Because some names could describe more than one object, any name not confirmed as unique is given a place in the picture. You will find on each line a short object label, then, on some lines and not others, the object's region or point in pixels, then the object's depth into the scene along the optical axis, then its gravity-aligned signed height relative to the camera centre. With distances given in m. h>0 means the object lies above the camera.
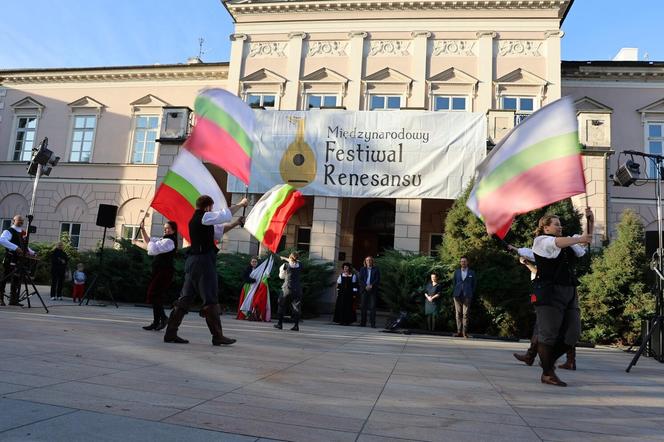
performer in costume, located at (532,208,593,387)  5.75 +0.10
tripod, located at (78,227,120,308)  14.70 -0.50
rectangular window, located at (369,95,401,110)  24.02 +9.09
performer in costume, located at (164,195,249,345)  7.06 +0.09
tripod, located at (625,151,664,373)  8.62 +0.57
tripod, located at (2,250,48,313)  10.81 -0.12
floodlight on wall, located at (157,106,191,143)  20.84 +6.45
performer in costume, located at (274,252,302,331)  12.20 +0.11
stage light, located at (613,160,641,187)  10.69 +2.94
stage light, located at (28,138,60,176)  12.24 +2.74
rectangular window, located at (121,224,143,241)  27.06 +2.54
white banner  18.19 +5.19
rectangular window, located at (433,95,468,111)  23.50 +9.09
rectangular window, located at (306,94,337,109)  24.52 +9.17
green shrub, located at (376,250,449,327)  14.47 +0.39
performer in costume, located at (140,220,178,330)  8.80 +0.16
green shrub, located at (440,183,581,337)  13.72 +1.03
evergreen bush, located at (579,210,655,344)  12.23 +0.46
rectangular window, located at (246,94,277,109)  24.89 +9.16
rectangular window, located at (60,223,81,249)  28.00 +2.36
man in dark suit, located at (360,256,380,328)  15.02 +0.18
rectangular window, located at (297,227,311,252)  24.61 +2.55
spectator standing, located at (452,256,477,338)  13.12 +0.24
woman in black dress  15.55 -0.17
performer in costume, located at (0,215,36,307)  10.79 +0.38
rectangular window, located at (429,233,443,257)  22.98 +2.66
